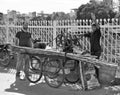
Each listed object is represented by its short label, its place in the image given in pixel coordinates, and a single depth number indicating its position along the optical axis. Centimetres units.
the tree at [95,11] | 4497
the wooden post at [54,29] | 1032
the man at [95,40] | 749
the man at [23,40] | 834
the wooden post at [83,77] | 676
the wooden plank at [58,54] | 662
